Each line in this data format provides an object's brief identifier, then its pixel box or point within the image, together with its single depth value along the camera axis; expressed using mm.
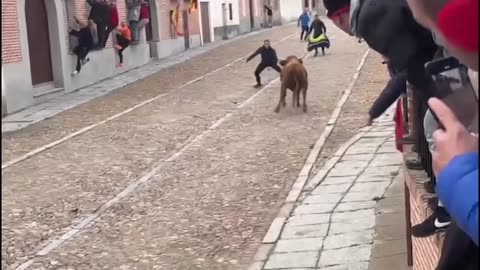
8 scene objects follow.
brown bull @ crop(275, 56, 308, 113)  15398
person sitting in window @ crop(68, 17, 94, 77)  21328
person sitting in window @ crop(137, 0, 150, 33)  27162
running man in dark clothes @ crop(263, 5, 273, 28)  51016
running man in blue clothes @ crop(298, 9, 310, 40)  34912
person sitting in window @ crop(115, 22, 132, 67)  24375
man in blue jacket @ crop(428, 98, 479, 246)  1511
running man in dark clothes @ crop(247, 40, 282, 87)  18906
